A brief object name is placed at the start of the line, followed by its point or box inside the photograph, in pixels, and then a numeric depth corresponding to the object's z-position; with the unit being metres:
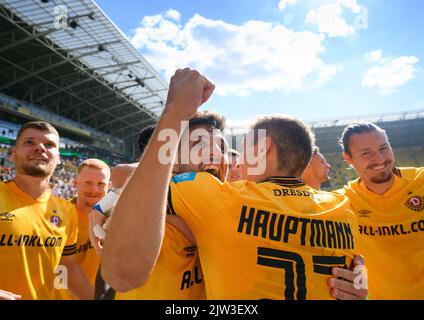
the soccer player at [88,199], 3.73
